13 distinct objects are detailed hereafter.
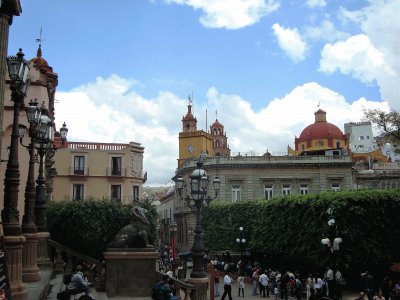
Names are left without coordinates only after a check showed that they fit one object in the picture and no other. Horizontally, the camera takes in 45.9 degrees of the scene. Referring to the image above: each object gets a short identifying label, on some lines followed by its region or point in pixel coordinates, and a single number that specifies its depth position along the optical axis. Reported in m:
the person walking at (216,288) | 24.46
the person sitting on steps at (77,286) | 8.99
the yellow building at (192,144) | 67.50
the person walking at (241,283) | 24.60
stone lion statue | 14.14
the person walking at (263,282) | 24.69
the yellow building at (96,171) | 43.25
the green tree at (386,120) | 30.94
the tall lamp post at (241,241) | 36.42
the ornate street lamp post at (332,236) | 22.90
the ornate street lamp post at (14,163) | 9.82
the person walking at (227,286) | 21.28
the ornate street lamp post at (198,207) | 14.88
